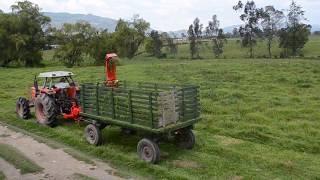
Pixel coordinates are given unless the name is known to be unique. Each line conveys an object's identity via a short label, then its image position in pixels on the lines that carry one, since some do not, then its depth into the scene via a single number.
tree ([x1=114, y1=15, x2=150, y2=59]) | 74.25
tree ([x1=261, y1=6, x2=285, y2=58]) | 80.31
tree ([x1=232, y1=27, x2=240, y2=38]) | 126.96
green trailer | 11.43
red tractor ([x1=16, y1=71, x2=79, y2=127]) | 15.56
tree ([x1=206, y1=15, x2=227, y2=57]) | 82.00
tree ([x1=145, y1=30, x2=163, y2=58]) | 80.24
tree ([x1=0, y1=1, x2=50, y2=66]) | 57.32
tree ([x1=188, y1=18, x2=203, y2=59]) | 83.21
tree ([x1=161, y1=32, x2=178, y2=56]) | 92.25
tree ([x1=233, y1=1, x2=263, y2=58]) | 78.56
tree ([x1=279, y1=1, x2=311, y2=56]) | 71.69
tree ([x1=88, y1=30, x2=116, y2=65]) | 63.06
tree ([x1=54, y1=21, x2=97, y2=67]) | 61.25
